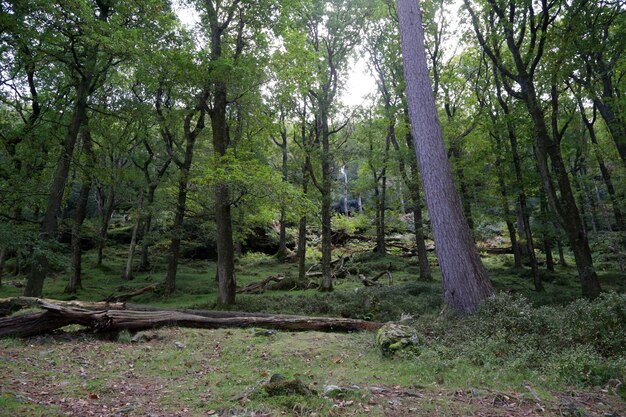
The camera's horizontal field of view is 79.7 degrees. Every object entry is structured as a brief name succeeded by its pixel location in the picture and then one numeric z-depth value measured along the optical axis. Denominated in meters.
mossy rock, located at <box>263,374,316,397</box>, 4.23
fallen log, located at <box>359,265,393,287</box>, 16.81
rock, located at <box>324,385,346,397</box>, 4.32
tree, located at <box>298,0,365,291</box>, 16.12
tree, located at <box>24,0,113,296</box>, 10.55
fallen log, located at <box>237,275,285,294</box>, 16.42
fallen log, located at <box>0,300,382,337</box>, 7.39
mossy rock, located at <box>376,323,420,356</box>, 5.97
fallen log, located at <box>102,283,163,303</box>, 15.08
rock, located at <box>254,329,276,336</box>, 7.97
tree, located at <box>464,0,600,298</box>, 10.28
